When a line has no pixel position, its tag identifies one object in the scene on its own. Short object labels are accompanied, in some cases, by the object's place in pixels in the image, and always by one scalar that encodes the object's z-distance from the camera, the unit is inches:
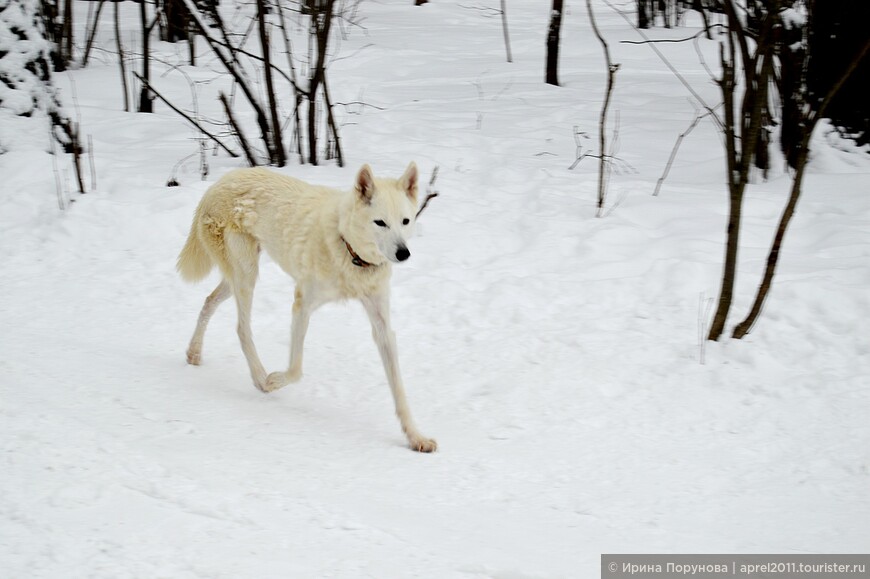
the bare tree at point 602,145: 557.8
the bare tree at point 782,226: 389.1
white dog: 337.4
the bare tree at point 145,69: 805.2
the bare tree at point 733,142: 395.5
